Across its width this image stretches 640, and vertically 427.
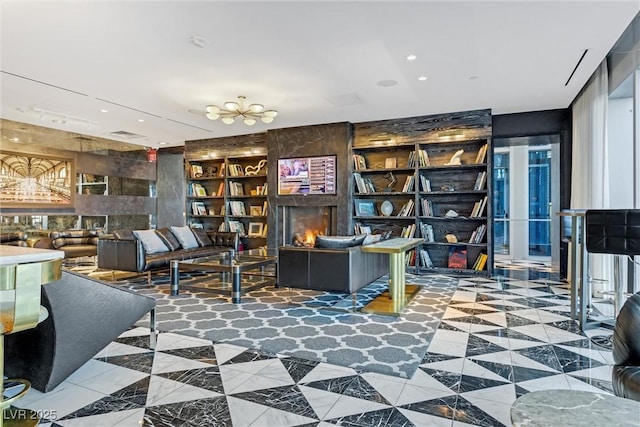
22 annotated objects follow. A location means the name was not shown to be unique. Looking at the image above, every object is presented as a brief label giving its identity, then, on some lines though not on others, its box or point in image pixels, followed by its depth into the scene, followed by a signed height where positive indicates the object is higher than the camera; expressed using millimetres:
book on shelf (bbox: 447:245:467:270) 6160 -764
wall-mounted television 6734 +677
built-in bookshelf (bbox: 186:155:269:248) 7797 +338
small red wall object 8953 +1363
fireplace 7023 -240
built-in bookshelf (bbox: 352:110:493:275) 5945 +409
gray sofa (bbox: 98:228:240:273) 4973 -619
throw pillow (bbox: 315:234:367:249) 3975 -328
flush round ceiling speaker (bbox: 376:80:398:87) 4500 +1574
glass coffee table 4348 -736
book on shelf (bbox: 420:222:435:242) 6246 -357
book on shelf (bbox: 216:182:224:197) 8133 +469
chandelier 4875 +1357
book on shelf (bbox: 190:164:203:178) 8375 +910
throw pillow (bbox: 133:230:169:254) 5214 -436
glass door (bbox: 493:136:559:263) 8195 +175
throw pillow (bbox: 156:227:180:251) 5766 -427
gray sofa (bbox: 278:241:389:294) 3777 -597
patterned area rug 2783 -1053
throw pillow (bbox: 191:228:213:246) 6355 -437
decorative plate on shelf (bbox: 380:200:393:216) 6609 +64
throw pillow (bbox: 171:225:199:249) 6048 -419
